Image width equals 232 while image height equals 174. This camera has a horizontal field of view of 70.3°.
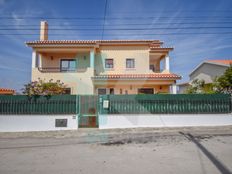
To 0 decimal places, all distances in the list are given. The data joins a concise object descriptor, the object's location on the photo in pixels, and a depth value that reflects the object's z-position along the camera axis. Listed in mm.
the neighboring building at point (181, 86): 33256
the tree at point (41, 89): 10750
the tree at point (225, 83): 12898
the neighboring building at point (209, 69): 22500
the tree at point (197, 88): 15230
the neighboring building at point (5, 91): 20606
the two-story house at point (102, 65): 15242
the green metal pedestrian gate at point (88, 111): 10730
